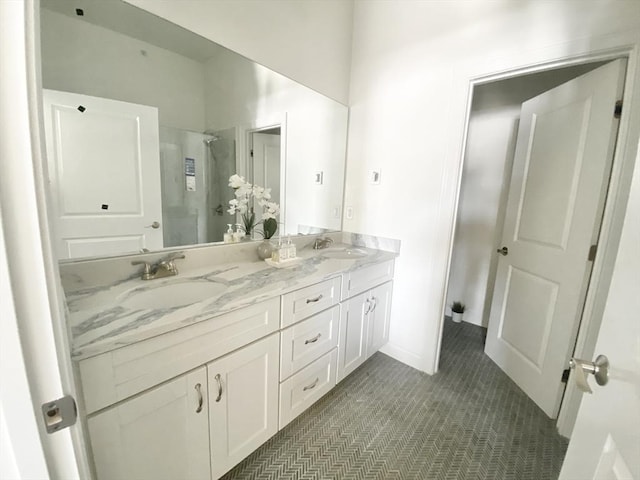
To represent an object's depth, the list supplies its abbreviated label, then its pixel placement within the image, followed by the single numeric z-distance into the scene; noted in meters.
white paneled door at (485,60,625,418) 1.38
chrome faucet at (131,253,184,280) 1.21
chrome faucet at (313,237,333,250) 2.07
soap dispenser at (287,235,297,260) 1.62
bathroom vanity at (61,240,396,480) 0.77
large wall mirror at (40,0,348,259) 1.04
